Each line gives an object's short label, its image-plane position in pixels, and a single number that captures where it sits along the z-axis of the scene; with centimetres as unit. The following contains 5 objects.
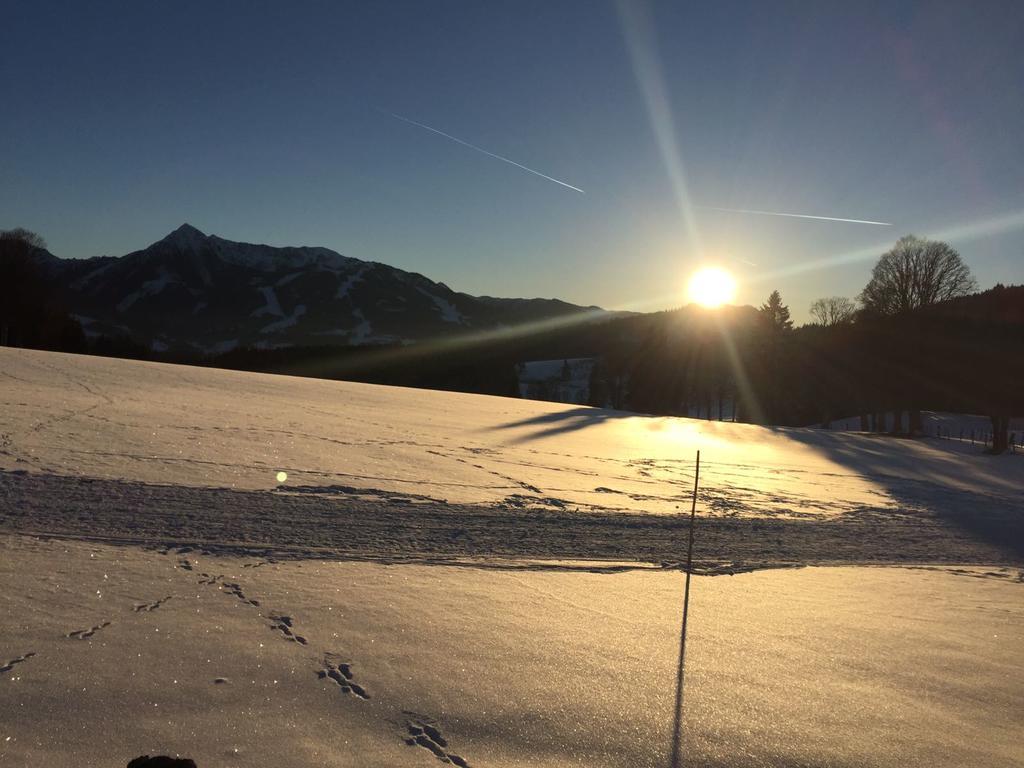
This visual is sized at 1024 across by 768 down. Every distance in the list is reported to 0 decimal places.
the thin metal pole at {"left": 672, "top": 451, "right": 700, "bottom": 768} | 293
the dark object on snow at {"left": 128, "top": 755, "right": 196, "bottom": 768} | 211
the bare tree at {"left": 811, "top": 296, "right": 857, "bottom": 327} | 6419
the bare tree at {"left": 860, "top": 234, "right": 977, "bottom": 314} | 4741
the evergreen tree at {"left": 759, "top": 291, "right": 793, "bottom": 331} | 5634
